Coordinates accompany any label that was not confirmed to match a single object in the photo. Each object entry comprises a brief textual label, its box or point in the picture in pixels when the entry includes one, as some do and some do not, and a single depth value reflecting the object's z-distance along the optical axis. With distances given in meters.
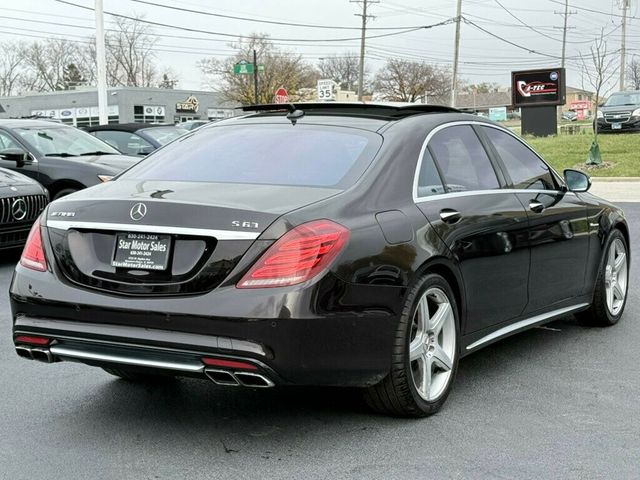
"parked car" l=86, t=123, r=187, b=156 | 16.50
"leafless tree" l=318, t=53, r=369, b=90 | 111.39
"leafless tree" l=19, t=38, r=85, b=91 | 109.81
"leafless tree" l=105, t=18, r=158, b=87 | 104.00
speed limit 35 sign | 34.49
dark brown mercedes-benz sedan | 3.80
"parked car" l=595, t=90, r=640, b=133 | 29.75
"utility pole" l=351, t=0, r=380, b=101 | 56.19
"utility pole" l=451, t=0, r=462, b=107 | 50.78
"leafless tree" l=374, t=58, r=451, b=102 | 98.12
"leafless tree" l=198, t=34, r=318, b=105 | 67.75
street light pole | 26.16
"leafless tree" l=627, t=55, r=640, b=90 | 88.41
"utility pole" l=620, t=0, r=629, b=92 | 62.47
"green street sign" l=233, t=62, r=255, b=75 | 43.09
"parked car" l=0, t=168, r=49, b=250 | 9.53
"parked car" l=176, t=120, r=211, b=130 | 29.35
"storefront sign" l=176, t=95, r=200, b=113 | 71.31
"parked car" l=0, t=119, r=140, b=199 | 11.35
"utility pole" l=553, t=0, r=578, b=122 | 83.00
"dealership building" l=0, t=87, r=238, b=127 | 66.25
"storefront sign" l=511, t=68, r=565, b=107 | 32.38
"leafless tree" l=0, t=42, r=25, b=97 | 109.81
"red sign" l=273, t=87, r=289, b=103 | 31.92
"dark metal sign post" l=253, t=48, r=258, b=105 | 51.00
